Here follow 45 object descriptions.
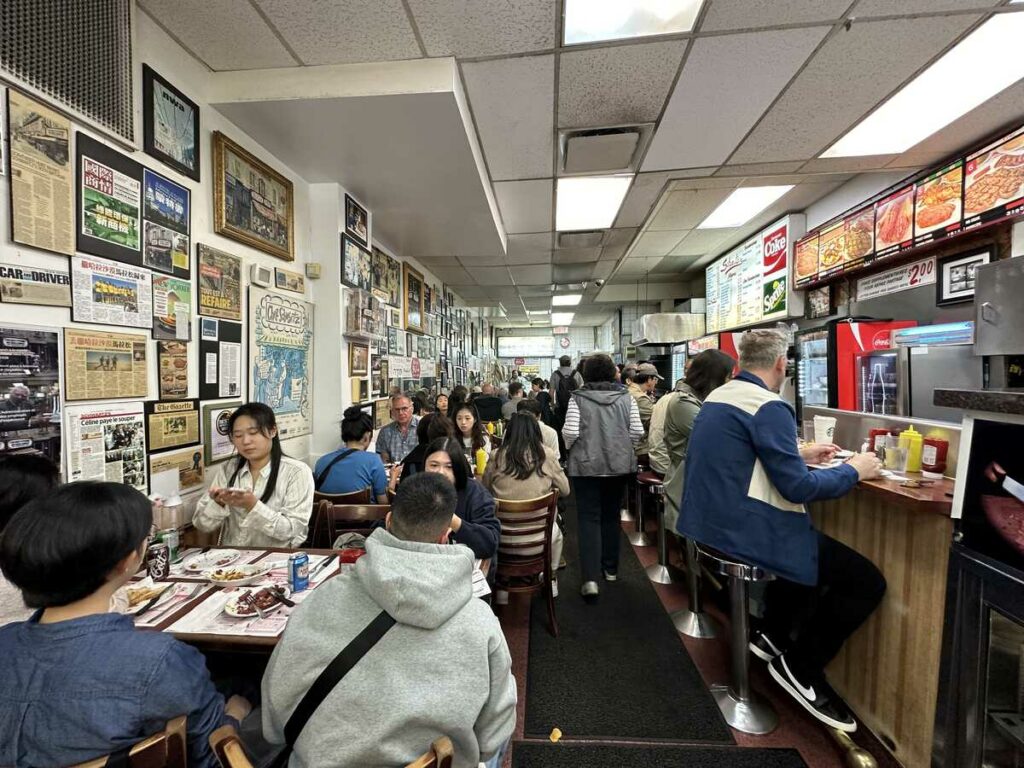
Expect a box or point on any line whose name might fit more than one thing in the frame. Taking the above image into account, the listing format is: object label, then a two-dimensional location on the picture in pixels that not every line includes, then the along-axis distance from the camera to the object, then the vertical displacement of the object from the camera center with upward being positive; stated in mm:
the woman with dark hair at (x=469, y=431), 3664 -535
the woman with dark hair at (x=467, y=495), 2098 -651
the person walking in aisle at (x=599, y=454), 3061 -593
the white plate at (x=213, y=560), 1773 -828
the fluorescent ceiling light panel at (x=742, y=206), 4309 +1758
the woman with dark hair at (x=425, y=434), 2594 -439
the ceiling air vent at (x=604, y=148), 3031 +1613
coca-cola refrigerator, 3797 +203
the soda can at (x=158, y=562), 1676 -768
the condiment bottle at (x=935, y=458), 1861 -355
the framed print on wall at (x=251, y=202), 2375 +974
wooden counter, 1558 -940
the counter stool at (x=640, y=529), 3969 -1471
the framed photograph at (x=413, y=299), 5254 +841
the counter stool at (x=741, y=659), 1900 -1297
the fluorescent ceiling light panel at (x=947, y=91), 2266 +1718
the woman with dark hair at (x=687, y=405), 2791 -219
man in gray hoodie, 919 -656
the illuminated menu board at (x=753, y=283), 5086 +1176
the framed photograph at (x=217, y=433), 2311 -375
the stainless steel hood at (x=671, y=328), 7316 +730
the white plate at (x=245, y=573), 1615 -809
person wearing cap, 4941 -229
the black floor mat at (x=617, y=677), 1968 -1594
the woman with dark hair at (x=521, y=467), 2709 -618
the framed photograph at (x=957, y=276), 3150 +744
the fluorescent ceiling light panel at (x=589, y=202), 3842 +1625
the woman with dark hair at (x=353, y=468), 2629 -623
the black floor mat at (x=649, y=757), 1771 -1590
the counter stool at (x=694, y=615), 2598 -1516
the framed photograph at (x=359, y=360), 3590 +49
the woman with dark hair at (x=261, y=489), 2034 -607
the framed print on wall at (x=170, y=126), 1979 +1127
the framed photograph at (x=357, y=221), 3414 +1168
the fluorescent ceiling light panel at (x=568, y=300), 9203 +1515
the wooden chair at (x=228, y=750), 845 -751
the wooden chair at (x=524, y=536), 2457 -963
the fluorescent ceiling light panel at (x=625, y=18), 1979 +1643
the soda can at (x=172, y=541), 1790 -736
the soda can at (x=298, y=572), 1586 -753
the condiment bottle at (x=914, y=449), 1921 -324
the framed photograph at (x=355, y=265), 3352 +814
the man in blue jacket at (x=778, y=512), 1680 -576
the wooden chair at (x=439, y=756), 809 -728
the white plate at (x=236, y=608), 1419 -810
